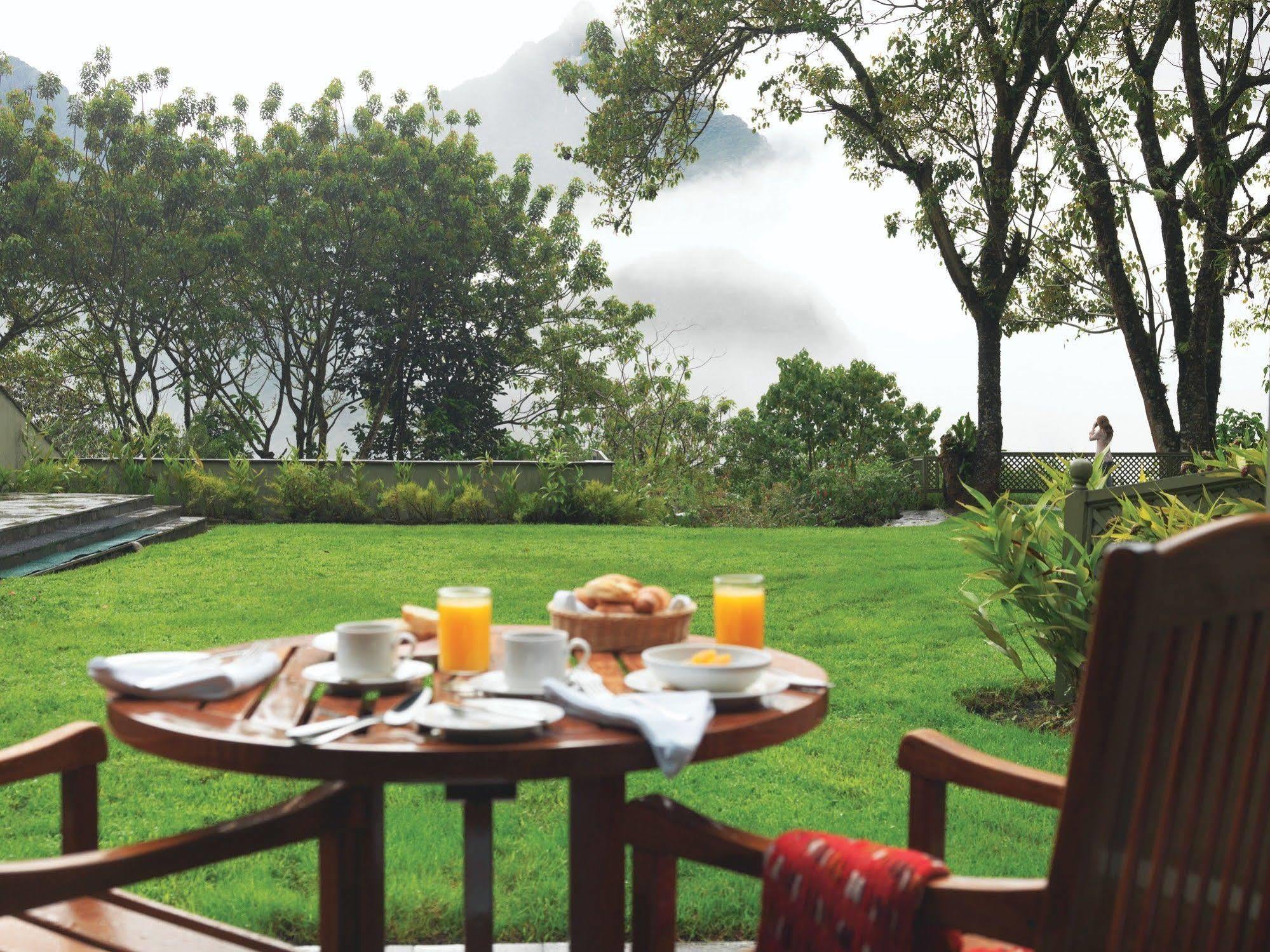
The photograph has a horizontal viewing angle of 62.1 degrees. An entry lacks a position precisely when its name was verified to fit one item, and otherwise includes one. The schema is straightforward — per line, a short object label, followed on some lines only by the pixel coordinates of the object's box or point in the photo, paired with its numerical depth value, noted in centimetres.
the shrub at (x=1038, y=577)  443
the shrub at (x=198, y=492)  1273
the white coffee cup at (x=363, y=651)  191
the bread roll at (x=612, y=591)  227
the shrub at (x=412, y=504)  1253
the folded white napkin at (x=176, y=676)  185
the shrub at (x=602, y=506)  1266
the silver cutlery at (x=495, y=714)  160
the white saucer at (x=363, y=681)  189
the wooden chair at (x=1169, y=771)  111
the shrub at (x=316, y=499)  1267
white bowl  183
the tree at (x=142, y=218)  1975
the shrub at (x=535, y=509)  1248
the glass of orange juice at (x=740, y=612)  222
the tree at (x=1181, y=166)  1307
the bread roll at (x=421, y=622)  239
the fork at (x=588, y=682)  182
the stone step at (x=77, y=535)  874
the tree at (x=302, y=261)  2019
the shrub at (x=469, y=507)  1251
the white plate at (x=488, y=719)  158
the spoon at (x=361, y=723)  159
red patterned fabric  137
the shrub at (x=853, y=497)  1446
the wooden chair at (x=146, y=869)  146
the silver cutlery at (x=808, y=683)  199
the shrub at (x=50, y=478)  1270
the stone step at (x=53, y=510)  929
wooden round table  153
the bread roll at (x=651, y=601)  228
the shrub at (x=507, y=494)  1258
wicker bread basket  223
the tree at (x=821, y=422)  1750
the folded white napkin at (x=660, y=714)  154
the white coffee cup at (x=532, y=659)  186
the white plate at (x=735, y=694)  181
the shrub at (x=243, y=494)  1270
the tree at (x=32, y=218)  1911
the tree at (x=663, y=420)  1738
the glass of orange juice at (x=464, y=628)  203
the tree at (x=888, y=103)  1407
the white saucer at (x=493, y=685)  185
